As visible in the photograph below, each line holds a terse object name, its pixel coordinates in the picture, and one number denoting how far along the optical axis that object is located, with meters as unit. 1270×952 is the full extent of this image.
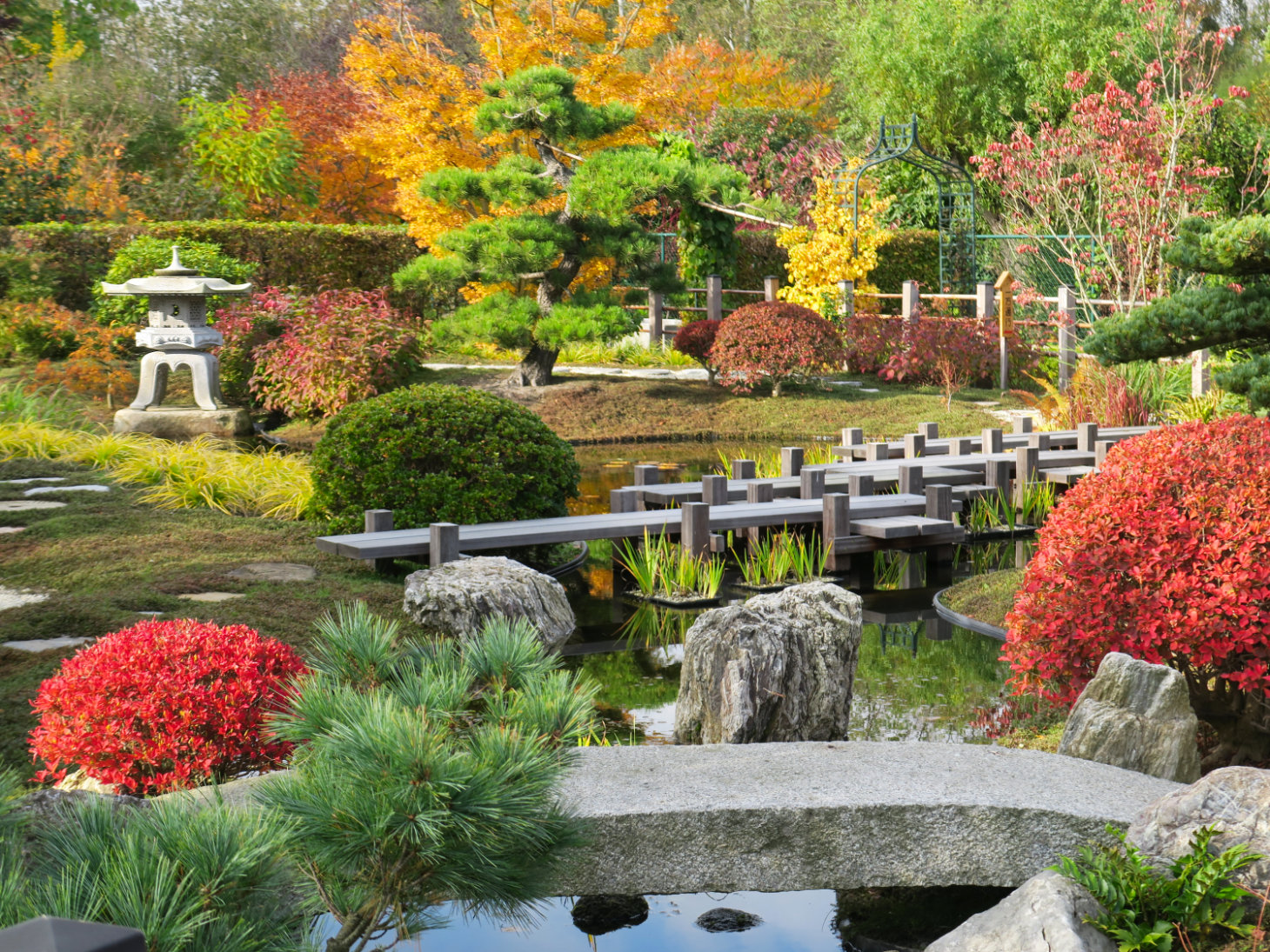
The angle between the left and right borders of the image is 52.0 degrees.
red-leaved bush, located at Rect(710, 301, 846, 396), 16.62
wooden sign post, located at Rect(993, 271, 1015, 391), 17.52
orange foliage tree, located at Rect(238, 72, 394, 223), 24.06
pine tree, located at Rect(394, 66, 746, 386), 15.40
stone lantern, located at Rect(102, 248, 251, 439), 13.10
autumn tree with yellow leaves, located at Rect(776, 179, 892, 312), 18.83
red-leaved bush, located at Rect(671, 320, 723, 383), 18.08
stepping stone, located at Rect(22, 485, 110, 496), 9.21
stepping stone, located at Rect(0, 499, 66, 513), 8.55
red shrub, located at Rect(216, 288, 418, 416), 14.84
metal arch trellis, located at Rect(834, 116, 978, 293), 19.87
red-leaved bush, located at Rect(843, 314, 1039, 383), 17.81
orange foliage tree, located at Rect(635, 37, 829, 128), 29.48
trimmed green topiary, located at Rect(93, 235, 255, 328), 16.47
